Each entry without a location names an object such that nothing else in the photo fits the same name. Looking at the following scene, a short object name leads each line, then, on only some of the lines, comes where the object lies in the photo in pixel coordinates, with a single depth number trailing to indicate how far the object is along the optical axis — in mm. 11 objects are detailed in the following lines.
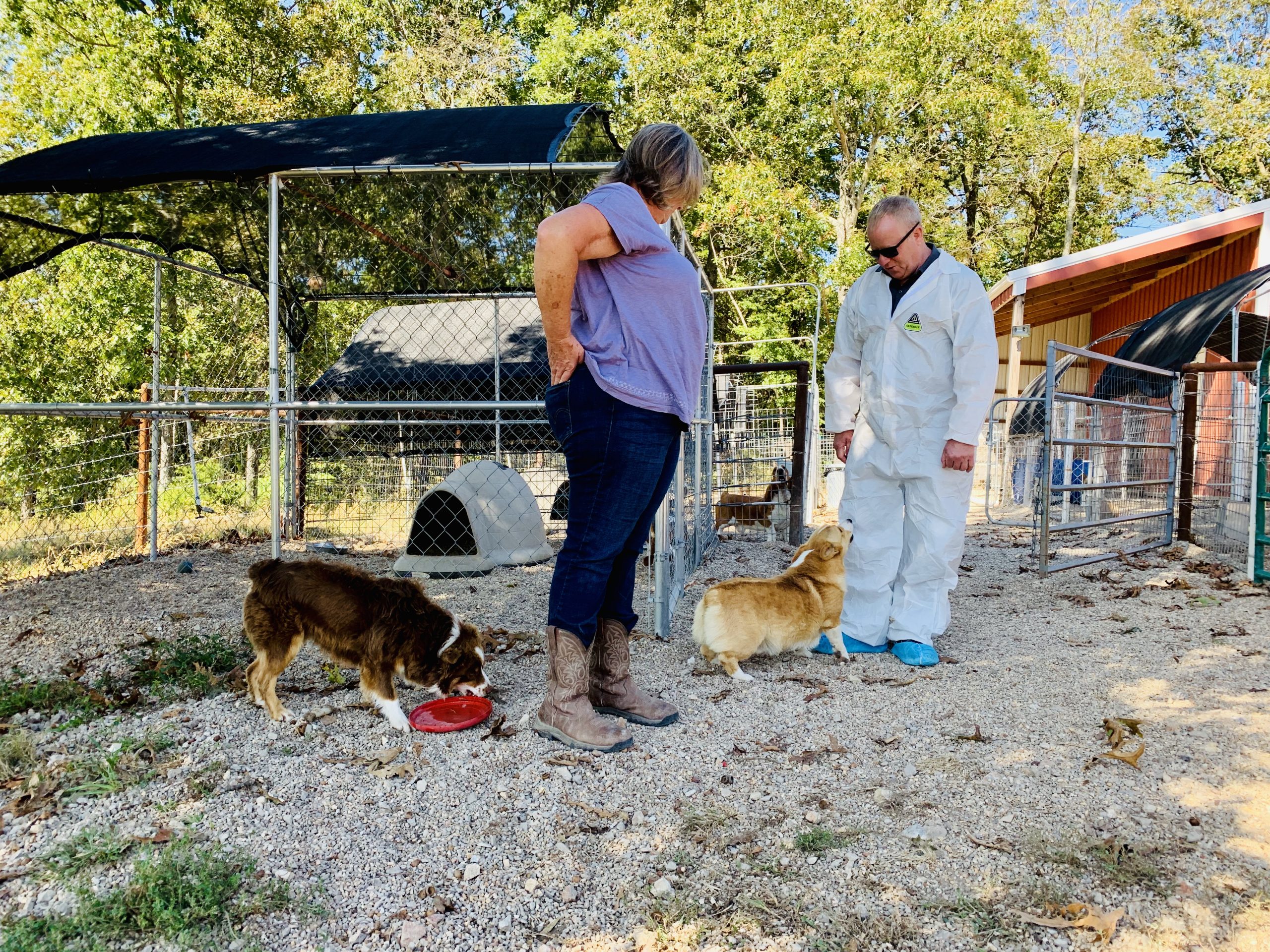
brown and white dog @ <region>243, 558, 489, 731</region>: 2998
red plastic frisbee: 2918
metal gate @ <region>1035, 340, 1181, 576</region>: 5961
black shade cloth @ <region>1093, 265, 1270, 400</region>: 7109
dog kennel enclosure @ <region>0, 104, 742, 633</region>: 4305
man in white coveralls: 3629
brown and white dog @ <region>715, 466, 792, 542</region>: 7781
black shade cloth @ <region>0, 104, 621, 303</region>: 4309
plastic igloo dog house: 6047
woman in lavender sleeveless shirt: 2484
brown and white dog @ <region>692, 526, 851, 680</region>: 3584
